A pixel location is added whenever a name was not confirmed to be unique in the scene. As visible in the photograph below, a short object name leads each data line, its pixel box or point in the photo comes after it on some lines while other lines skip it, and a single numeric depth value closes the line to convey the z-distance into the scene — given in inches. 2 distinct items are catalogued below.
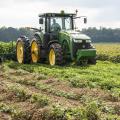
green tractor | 824.9
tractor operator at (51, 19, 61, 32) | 867.4
